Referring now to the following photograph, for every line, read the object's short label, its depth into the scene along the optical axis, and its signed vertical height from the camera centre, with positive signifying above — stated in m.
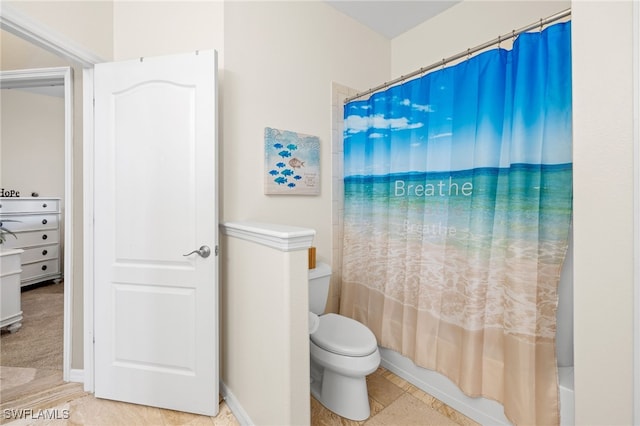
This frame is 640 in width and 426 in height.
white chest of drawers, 3.40 -0.27
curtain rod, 1.21 +0.86
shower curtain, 1.27 -0.04
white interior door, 1.53 -0.10
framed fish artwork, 1.87 +0.34
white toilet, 1.47 -0.79
